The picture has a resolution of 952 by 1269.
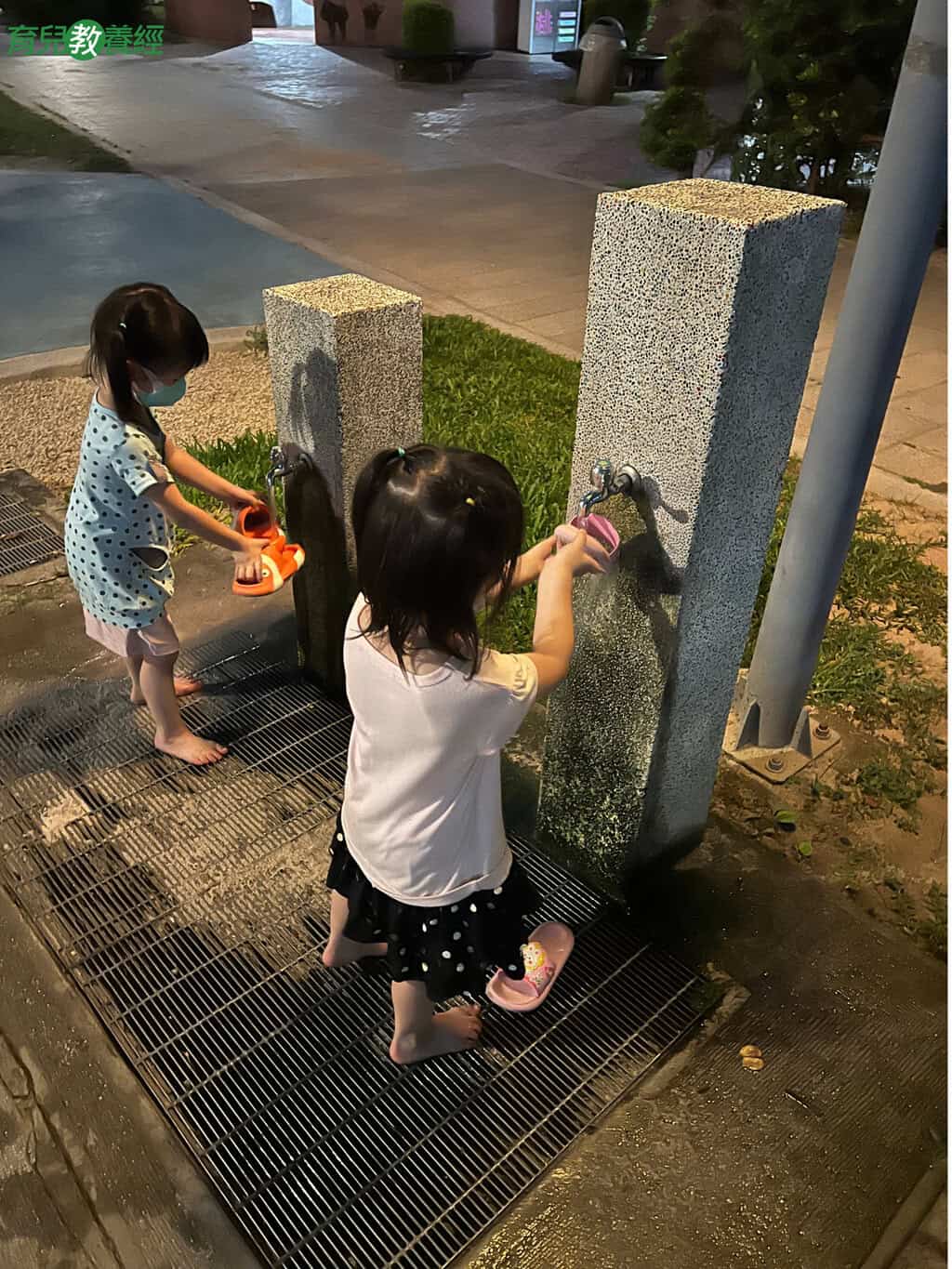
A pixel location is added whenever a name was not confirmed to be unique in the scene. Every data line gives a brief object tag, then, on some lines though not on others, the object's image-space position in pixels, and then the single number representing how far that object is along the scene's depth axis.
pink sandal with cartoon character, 2.31
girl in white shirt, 1.61
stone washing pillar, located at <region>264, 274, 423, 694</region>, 2.74
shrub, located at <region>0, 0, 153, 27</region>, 24.05
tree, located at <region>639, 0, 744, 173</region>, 10.15
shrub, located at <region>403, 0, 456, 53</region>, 21.61
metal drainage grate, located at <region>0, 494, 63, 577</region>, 4.12
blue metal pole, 2.41
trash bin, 19.09
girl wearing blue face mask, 2.40
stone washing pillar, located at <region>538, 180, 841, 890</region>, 1.85
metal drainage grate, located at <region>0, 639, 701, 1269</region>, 2.02
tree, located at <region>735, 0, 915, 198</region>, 8.75
